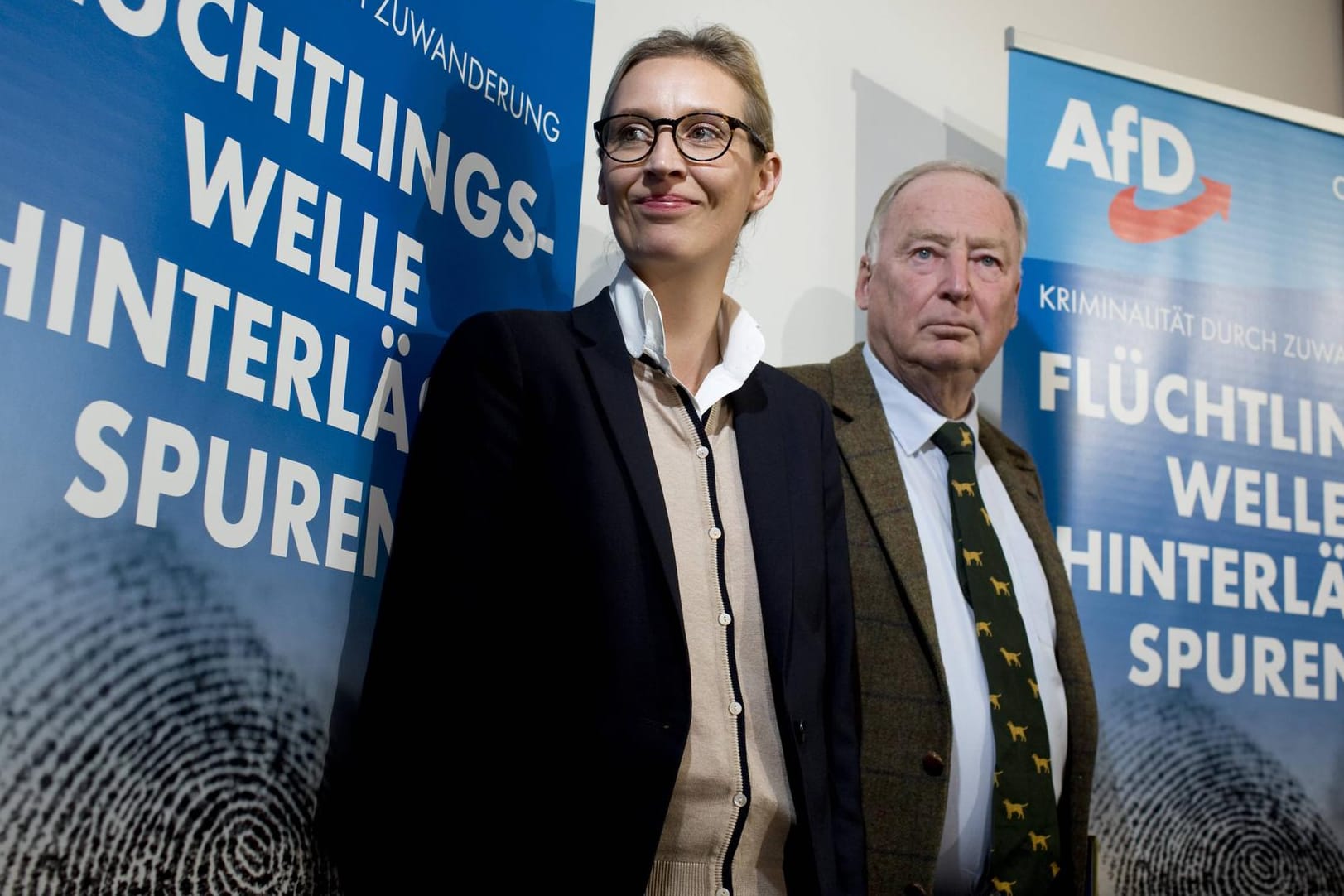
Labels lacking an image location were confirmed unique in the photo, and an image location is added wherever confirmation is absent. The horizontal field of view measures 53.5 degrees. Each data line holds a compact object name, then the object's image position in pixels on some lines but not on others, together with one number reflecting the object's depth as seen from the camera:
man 2.11
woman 1.53
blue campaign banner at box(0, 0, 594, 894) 1.40
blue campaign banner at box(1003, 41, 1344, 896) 2.90
